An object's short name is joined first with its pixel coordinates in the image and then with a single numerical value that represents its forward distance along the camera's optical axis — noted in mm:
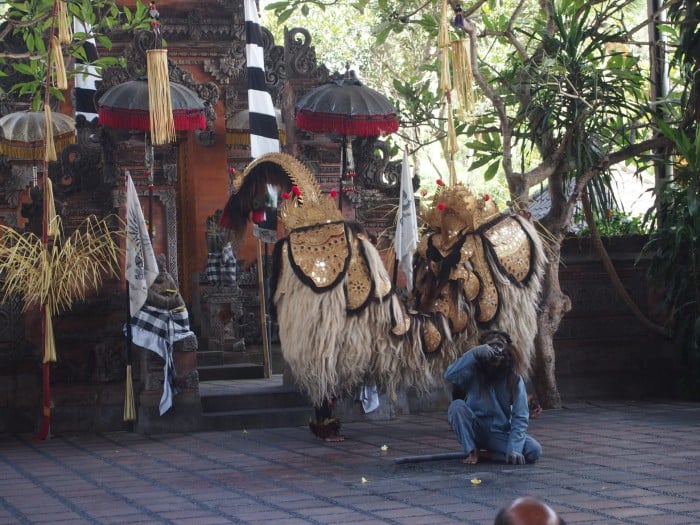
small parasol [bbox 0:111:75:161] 12984
